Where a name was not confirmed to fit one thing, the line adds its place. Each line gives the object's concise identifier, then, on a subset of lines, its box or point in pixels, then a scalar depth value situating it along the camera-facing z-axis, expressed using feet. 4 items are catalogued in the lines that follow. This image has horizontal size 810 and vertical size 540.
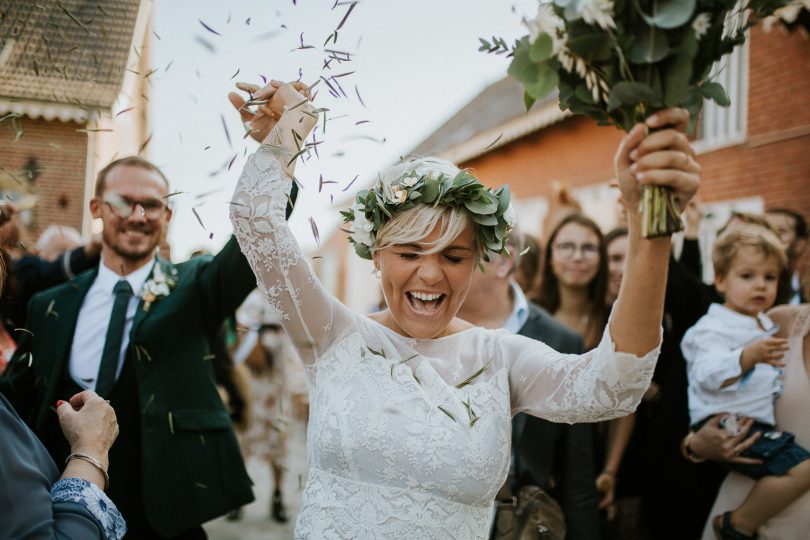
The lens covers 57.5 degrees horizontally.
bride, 7.63
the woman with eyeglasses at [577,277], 15.60
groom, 10.66
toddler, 11.68
